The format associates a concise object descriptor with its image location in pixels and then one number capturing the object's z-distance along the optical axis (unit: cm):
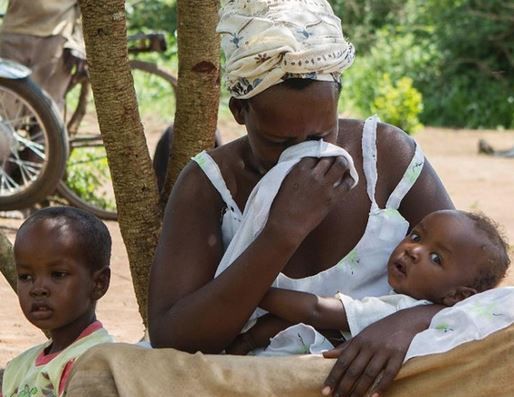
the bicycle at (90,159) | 741
